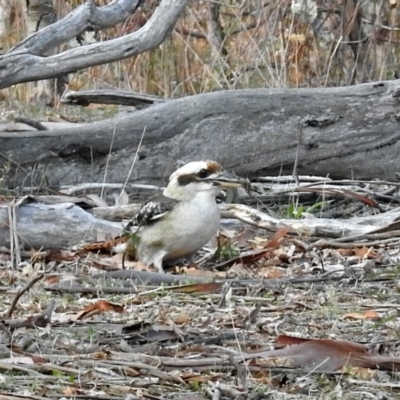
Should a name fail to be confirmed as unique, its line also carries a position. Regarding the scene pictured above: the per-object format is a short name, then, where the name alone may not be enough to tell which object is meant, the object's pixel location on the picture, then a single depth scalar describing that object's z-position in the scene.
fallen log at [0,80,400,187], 13.74
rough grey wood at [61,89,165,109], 14.81
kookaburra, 10.96
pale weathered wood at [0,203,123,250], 11.65
